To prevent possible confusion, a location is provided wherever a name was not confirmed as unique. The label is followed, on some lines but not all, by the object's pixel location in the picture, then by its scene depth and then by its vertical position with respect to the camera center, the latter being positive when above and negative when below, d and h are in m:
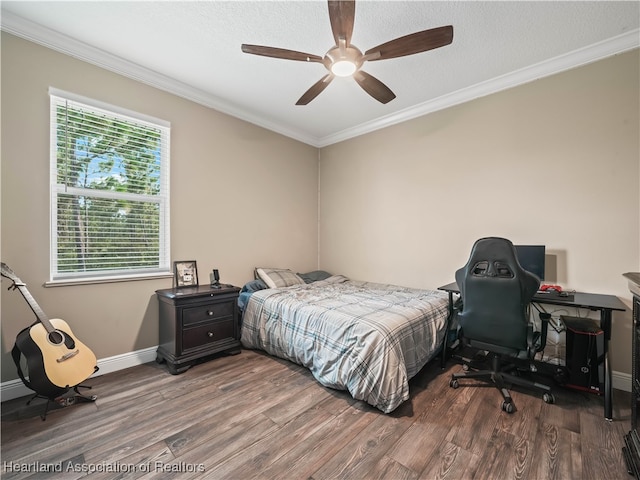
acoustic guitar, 1.83 -0.80
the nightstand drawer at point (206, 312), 2.57 -0.72
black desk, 1.83 -0.46
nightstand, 2.51 -0.83
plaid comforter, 1.94 -0.78
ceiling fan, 1.61 +1.25
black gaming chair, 1.94 -0.49
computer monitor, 2.47 -0.16
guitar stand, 1.95 -1.17
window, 2.31 +0.42
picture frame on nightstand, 2.94 -0.38
